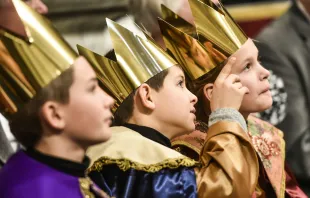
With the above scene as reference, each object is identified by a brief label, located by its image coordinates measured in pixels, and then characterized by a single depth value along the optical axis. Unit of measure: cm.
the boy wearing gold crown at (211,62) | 456
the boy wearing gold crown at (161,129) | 428
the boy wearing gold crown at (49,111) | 401
